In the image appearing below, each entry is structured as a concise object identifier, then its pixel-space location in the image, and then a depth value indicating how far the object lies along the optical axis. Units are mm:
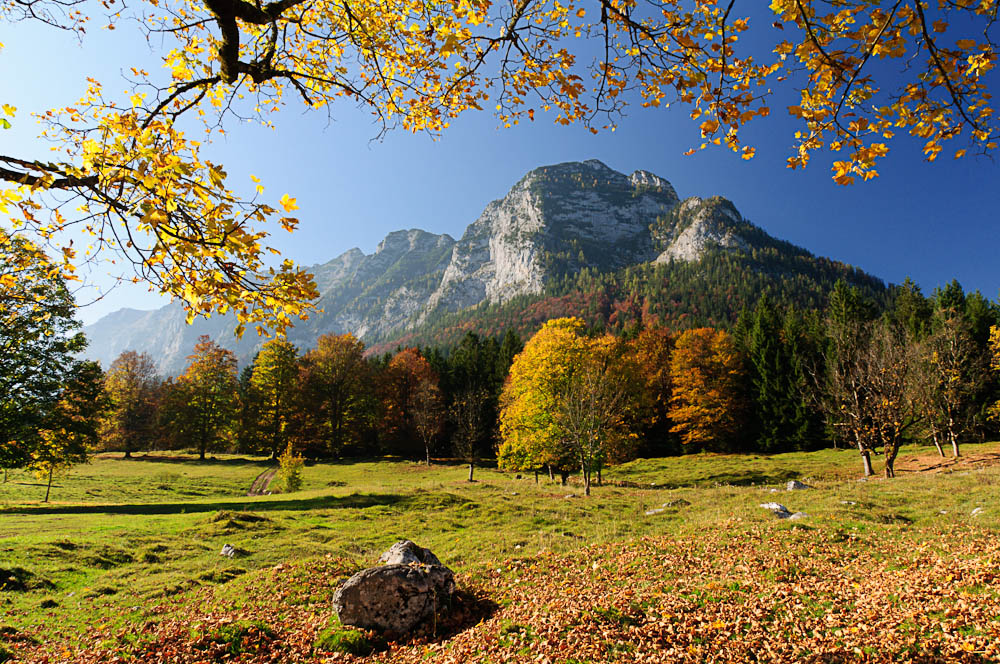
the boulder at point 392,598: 7055
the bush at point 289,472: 27141
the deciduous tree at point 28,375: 17922
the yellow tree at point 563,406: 24656
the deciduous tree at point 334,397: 46812
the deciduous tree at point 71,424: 19734
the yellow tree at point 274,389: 44969
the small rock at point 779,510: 12758
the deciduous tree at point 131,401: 47500
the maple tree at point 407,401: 45562
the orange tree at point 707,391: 41812
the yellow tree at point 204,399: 43000
